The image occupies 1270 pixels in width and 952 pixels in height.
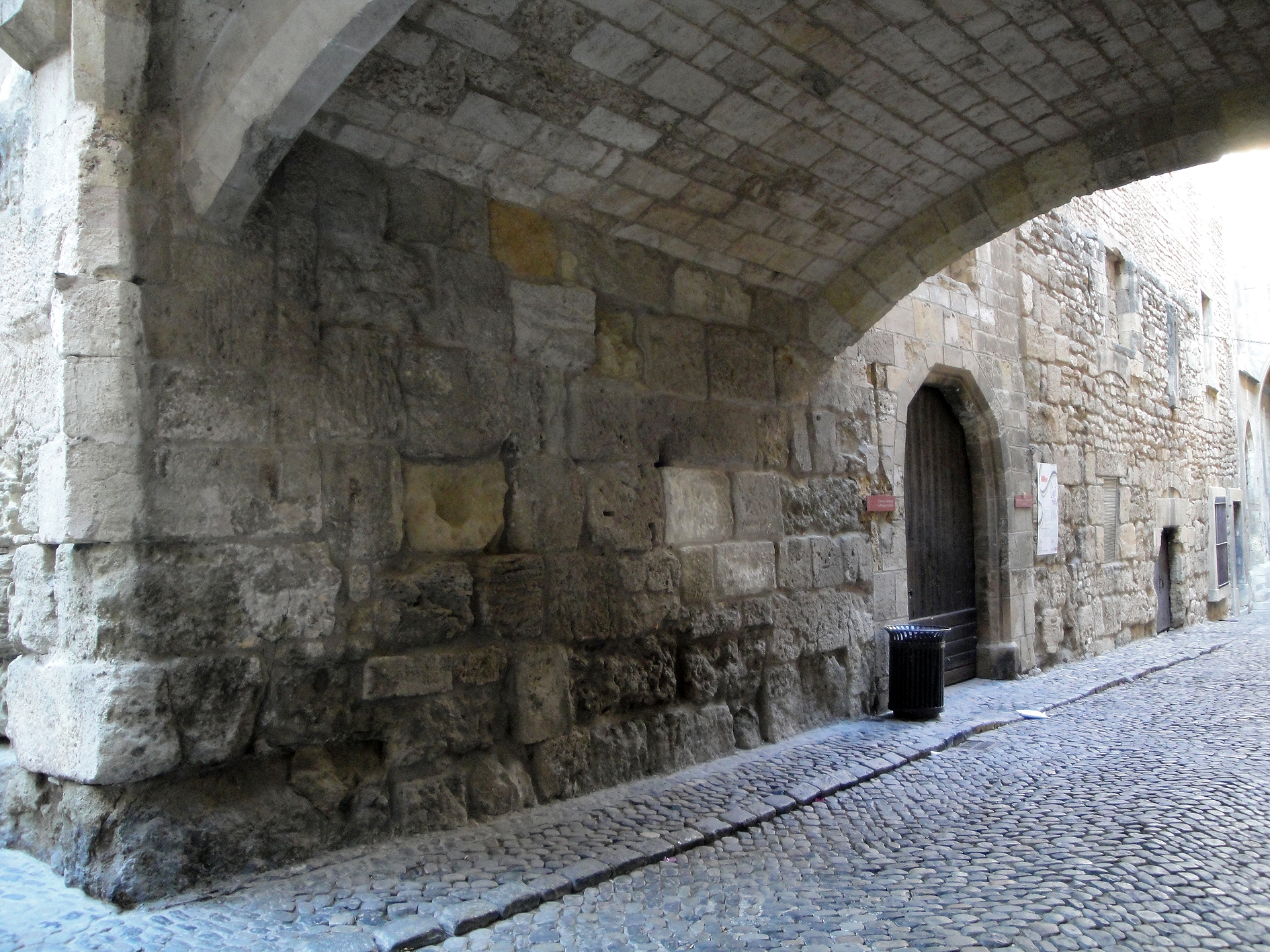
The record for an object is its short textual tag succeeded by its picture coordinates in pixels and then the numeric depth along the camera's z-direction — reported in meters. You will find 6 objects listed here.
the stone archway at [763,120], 2.94
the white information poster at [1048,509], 8.09
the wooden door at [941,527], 7.05
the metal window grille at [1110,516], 9.31
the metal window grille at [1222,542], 12.98
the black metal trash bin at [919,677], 5.71
